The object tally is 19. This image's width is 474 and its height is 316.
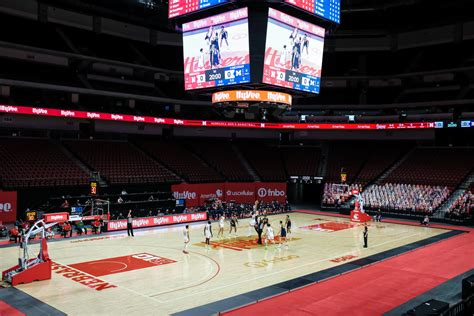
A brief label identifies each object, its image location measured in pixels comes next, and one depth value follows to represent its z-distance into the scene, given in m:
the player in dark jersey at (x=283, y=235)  27.41
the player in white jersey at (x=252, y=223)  29.89
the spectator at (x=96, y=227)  30.80
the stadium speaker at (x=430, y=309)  11.66
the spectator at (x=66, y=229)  29.42
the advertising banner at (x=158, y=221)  32.47
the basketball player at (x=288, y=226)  29.17
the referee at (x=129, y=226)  30.26
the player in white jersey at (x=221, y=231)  29.48
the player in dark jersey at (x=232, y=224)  30.16
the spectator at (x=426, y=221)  36.94
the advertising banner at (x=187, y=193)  43.12
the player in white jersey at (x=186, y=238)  24.82
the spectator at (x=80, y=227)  30.09
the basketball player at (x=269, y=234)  26.28
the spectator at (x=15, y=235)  27.02
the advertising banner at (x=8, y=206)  32.41
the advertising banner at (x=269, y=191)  49.25
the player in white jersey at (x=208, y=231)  26.73
